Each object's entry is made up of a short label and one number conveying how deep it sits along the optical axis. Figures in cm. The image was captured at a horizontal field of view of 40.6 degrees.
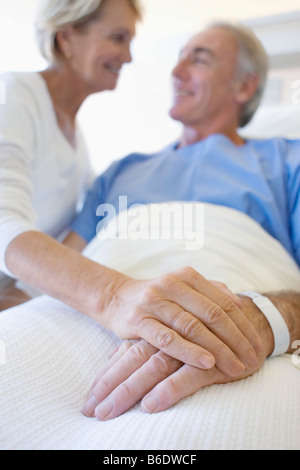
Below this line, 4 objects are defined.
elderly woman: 58
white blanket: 44
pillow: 144
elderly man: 55
